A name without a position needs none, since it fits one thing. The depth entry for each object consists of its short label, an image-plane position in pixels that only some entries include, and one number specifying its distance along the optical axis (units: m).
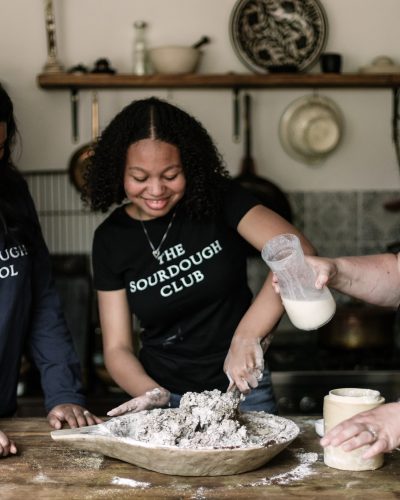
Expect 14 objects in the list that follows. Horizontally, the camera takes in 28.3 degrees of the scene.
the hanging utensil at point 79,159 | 3.86
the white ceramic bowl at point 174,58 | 3.69
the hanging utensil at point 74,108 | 3.87
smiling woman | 2.13
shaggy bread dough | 1.58
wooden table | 1.46
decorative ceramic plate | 3.85
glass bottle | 3.78
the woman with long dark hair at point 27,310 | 2.06
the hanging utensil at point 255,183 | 3.88
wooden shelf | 3.72
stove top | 3.43
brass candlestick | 3.75
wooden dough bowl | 1.51
